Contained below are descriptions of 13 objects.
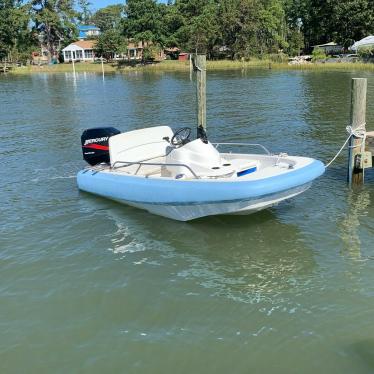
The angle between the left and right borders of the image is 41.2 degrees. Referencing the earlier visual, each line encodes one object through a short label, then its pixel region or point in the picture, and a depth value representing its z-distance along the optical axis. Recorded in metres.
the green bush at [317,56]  62.58
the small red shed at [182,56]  88.00
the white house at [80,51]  98.56
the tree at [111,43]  89.75
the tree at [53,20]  94.50
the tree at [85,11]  114.94
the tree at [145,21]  86.56
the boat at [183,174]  8.49
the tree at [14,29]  91.56
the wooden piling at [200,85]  13.35
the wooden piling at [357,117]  10.72
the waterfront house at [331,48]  74.94
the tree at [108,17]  128.07
